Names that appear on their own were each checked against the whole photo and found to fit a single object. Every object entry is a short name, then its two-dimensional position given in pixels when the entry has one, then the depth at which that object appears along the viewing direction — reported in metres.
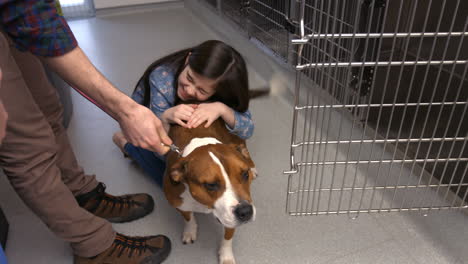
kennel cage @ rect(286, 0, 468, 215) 1.28
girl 1.32
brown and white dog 0.98
